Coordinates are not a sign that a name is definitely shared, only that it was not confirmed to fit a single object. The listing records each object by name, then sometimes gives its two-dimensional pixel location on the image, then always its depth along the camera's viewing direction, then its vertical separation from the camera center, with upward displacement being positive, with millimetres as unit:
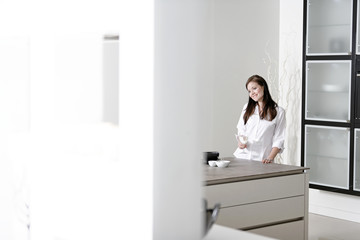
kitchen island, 4184 -720
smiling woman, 5449 -266
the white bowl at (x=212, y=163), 4688 -514
